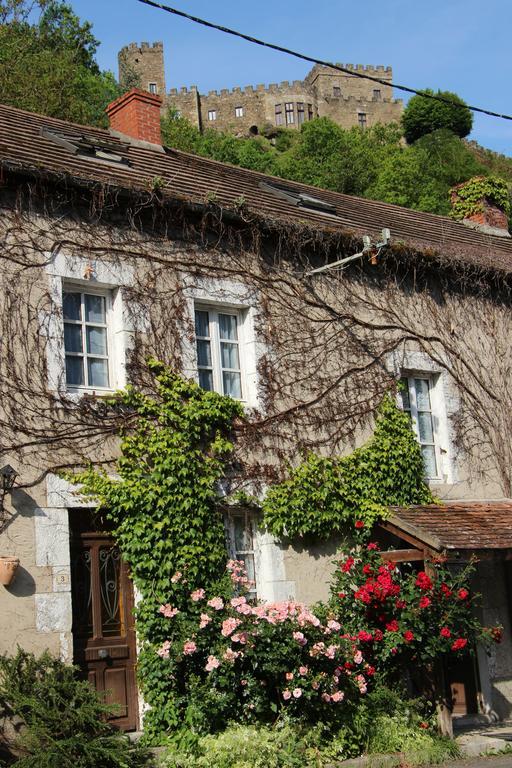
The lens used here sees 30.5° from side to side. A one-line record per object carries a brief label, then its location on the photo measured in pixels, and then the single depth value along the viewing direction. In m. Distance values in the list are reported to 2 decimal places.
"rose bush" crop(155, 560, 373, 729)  8.93
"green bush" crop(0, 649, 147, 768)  7.82
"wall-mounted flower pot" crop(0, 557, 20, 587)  8.63
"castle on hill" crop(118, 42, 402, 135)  75.00
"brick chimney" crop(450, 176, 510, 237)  18.23
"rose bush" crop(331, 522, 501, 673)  10.09
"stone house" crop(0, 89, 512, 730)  9.41
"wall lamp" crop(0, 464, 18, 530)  8.90
